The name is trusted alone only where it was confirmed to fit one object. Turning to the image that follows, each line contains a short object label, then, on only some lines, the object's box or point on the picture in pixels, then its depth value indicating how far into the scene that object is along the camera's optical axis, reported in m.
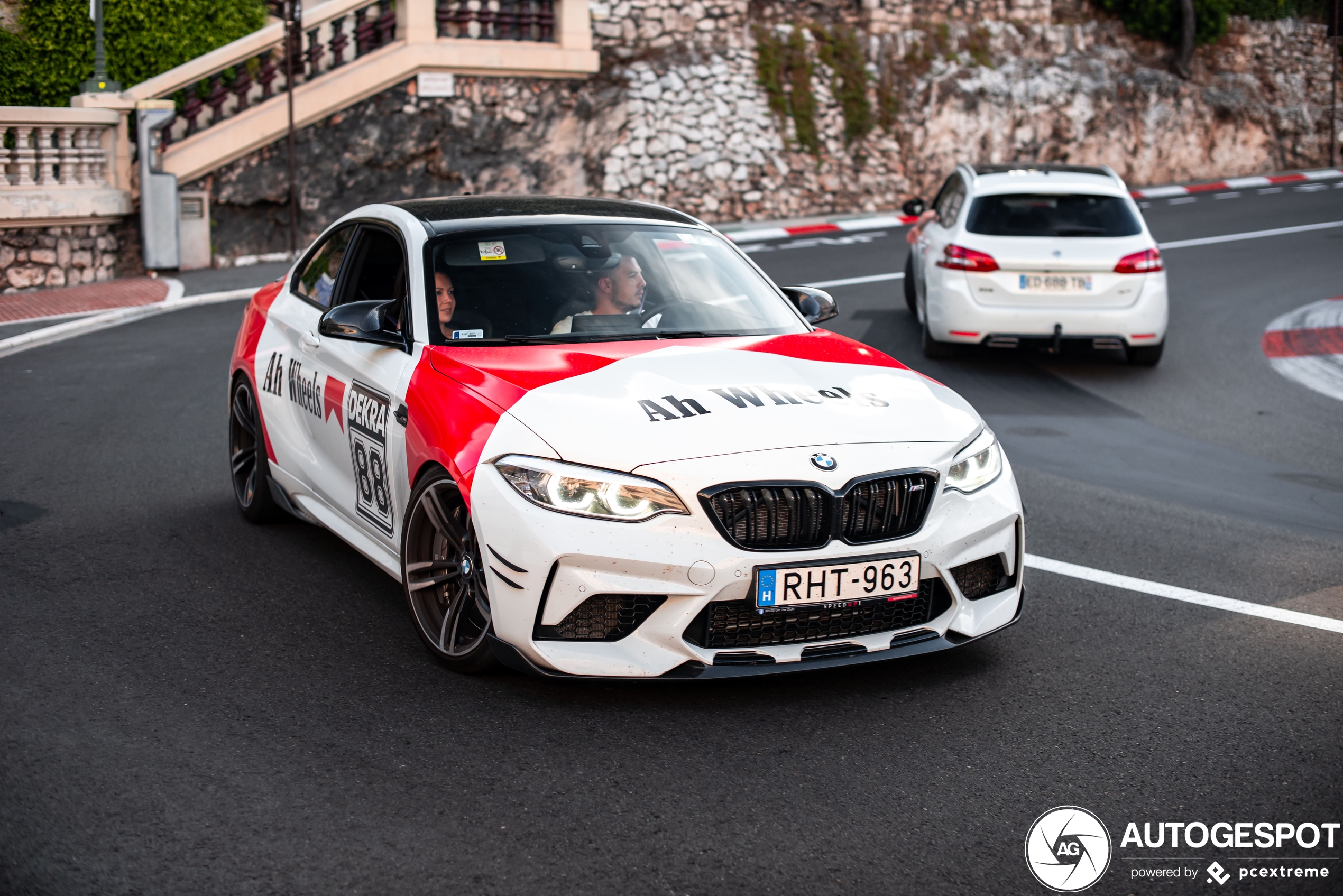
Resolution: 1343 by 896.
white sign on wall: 22.80
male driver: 5.78
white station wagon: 11.45
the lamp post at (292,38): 20.17
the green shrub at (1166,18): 31.91
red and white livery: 4.41
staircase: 20.23
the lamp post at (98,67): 18.70
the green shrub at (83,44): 20.52
